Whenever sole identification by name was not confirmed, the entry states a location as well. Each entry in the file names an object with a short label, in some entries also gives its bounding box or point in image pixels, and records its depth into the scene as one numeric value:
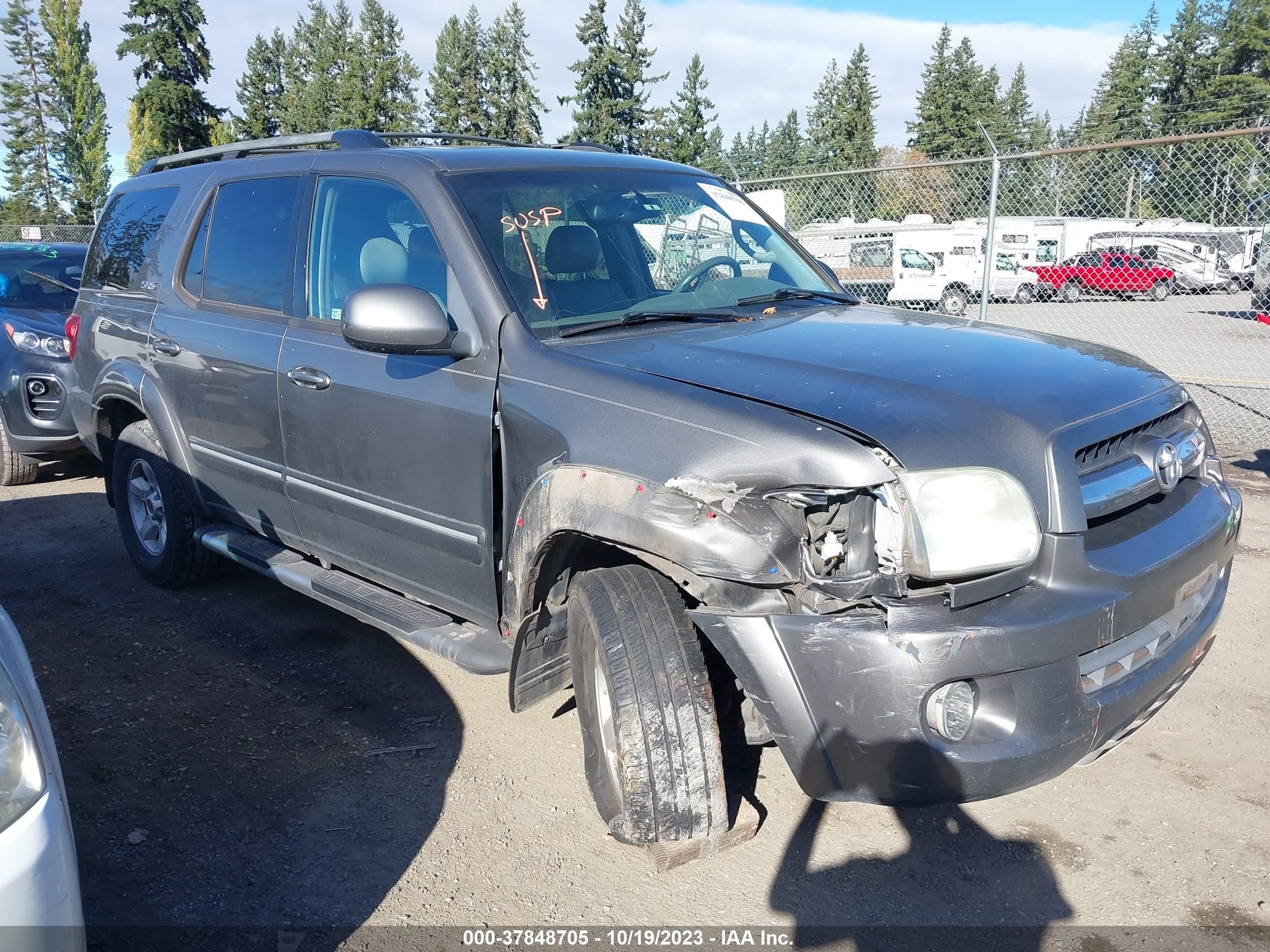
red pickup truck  22.23
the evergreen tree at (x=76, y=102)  65.62
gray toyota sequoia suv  2.27
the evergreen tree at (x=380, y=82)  56.78
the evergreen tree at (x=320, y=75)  58.81
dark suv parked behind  7.11
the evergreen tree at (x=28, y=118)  66.56
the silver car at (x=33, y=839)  1.76
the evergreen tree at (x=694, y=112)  52.22
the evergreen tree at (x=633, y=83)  49.44
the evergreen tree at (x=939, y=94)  63.34
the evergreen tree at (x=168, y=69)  56.47
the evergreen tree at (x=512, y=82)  58.50
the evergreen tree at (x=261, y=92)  67.44
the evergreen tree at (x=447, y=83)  58.72
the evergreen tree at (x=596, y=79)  49.16
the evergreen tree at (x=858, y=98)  68.94
